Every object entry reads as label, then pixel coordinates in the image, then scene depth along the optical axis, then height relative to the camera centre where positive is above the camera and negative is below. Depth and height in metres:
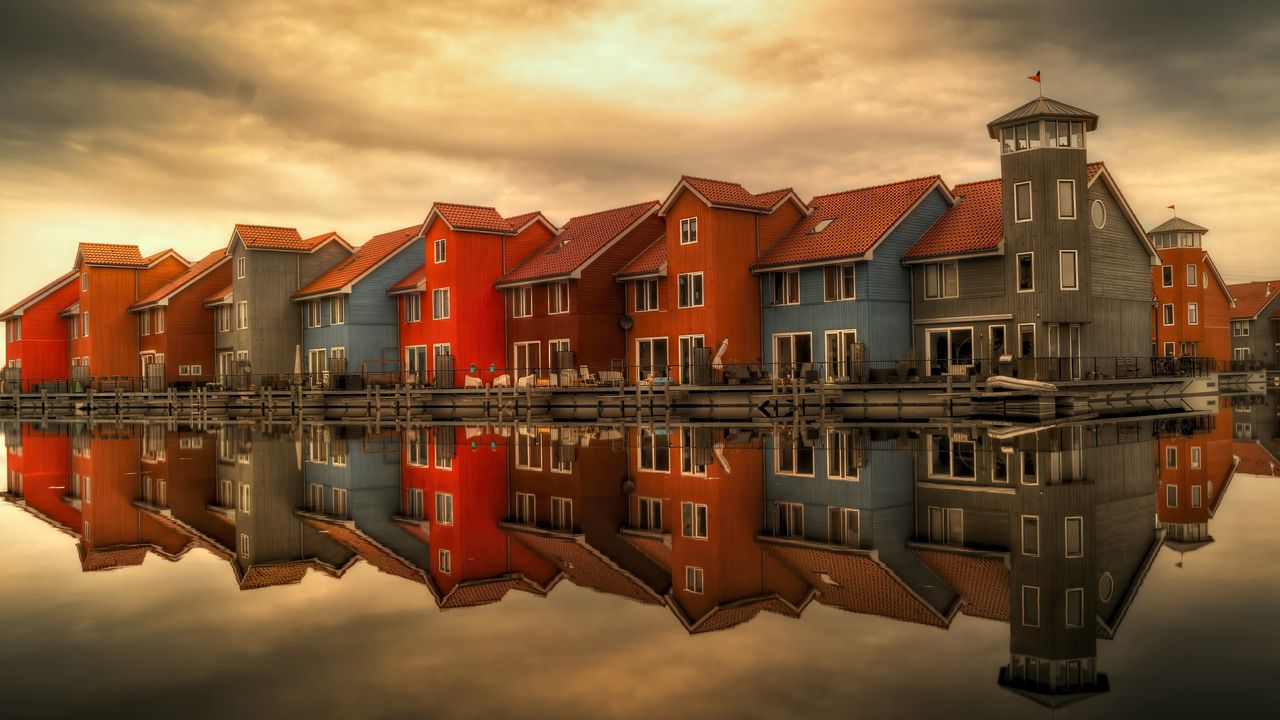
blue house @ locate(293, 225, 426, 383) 63.97 +3.03
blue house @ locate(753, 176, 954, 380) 46.34 +2.91
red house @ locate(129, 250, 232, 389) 74.56 +2.64
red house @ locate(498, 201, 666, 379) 54.09 +3.03
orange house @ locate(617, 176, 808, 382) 49.53 +3.86
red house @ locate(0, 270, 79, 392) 85.94 +2.34
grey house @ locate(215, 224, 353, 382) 67.94 +4.70
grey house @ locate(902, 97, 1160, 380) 43.72 +3.13
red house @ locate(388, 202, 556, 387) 57.66 +4.05
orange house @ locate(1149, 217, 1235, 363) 74.25 +3.53
